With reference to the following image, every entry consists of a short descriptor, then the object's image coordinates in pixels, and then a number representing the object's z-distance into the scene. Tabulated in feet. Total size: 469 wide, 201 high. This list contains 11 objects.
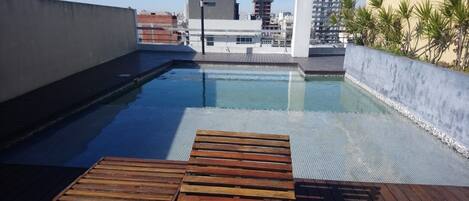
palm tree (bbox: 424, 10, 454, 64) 19.27
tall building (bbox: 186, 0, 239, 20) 97.71
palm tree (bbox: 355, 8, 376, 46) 28.48
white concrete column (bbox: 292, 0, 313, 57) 39.27
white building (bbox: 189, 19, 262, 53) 44.55
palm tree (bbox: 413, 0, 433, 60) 20.44
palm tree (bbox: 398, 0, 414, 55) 24.29
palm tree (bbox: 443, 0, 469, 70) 17.44
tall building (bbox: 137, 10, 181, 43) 117.13
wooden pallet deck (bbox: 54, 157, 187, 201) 7.28
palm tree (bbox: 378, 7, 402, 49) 25.08
